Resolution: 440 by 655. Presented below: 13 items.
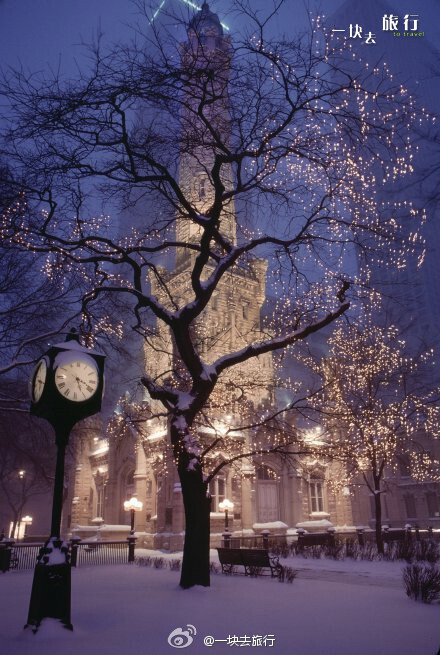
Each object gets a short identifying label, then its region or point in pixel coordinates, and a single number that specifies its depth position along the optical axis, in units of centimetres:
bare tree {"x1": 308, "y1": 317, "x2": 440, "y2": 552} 2142
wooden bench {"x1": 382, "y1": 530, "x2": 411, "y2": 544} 2361
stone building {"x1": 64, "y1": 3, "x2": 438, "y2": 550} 2892
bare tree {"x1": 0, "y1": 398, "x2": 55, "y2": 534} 1957
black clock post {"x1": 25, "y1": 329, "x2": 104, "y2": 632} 576
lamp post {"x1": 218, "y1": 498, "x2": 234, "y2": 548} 2029
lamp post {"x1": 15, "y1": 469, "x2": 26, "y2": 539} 4287
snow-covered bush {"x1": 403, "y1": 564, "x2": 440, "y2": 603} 818
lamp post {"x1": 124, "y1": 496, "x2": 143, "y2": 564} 1817
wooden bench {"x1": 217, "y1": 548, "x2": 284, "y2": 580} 1188
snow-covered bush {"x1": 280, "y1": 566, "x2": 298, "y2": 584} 1098
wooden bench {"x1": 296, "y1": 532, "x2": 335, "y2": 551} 2184
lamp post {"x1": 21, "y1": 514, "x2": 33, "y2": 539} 5191
